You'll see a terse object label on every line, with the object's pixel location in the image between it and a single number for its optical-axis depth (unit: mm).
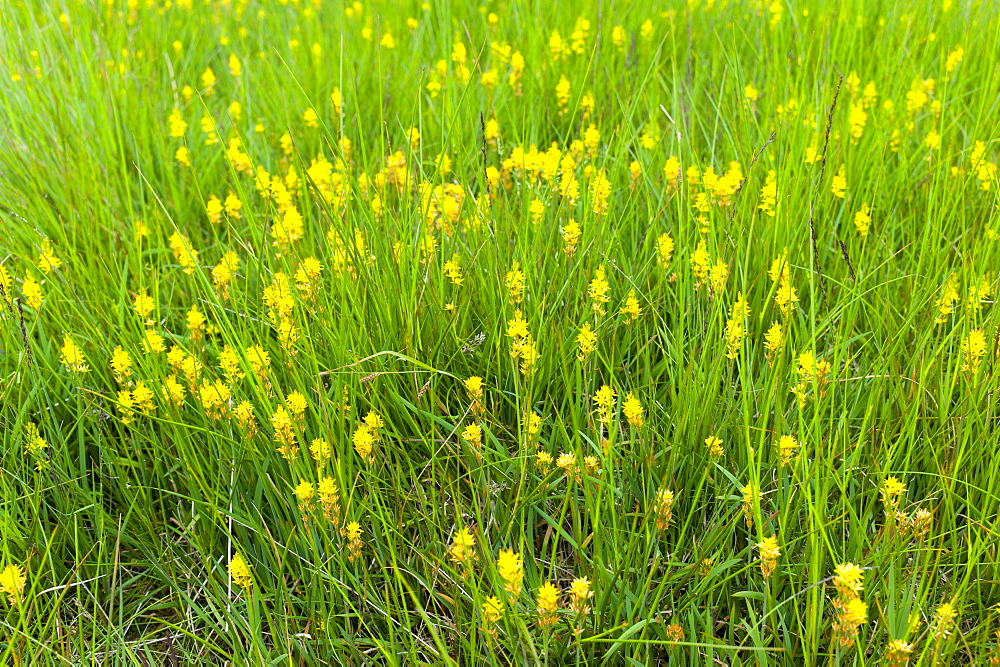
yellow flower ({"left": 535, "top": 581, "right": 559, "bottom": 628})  652
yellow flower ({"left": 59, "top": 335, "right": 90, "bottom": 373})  793
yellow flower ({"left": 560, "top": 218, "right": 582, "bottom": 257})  841
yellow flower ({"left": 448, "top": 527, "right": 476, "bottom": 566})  667
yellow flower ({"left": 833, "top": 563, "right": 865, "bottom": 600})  613
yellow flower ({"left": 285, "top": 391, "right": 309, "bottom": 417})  750
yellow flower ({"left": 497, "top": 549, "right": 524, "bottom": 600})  635
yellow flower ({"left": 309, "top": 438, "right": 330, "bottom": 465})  728
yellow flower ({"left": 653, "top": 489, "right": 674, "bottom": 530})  683
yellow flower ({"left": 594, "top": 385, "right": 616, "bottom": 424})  698
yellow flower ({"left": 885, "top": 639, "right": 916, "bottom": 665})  621
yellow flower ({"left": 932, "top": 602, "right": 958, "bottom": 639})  618
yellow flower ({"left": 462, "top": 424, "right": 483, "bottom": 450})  722
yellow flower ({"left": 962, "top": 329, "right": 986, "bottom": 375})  752
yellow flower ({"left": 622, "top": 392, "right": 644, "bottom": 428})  707
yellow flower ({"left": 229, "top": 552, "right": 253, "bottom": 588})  694
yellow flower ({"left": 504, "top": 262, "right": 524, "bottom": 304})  802
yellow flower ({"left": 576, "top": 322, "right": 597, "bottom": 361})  754
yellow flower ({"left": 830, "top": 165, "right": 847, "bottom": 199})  937
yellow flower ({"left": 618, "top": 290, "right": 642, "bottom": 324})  805
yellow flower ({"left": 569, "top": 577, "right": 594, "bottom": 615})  654
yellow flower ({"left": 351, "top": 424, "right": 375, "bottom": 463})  721
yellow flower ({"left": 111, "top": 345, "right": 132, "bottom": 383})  808
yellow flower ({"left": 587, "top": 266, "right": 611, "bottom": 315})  785
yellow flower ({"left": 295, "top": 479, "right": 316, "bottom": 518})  703
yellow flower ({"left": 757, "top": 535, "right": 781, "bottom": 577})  657
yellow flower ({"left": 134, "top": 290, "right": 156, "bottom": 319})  825
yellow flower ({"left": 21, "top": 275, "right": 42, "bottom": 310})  851
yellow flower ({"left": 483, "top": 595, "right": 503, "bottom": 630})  659
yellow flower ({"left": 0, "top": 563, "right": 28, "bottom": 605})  684
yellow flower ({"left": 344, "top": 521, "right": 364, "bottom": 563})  710
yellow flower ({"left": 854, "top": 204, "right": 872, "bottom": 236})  905
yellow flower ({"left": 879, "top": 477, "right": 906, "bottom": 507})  673
